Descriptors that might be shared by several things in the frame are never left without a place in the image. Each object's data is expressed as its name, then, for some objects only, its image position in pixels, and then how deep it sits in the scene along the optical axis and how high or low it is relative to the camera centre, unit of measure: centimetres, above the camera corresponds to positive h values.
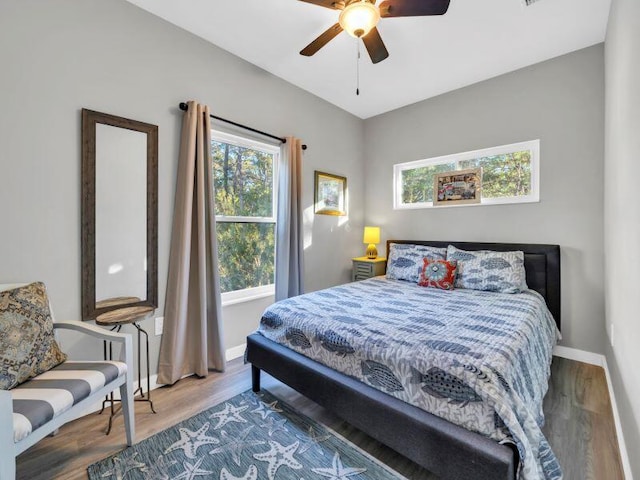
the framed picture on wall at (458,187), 328 +59
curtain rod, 234 +105
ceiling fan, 166 +133
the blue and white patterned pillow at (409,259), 315 -23
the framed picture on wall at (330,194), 359 +57
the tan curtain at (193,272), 230 -28
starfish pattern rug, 145 -117
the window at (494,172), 296 +74
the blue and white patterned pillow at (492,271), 264 -32
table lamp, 393 +0
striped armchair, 109 -72
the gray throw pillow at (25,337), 137 -50
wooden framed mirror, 195 +17
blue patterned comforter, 119 -59
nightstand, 376 -38
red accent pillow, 282 -36
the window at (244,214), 278 +24
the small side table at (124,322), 179 -52
